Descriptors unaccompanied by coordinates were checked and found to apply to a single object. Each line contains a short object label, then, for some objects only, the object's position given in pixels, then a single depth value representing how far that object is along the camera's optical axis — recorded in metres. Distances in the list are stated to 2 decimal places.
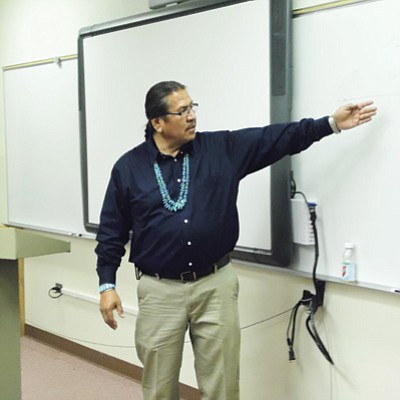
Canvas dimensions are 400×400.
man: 1.91
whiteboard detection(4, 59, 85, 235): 3.29
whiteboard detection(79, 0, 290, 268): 2.25
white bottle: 2.01
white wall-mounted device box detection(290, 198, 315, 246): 2.13
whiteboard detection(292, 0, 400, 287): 1.89
